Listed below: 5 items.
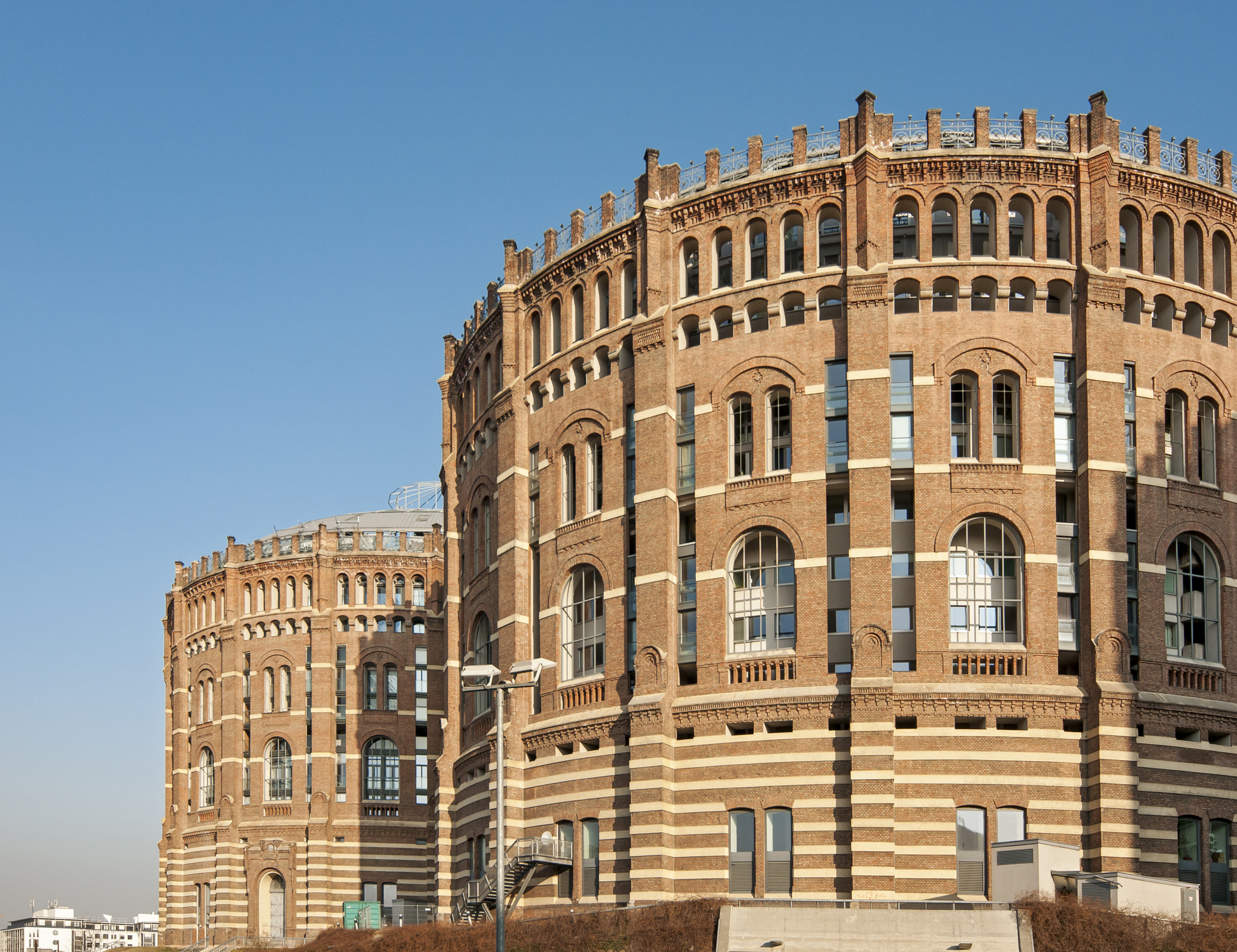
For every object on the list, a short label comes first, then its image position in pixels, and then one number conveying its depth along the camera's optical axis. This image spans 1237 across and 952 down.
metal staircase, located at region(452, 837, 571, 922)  60.66
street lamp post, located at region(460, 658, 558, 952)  41.06
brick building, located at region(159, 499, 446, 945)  103.88
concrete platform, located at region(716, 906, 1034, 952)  46.78
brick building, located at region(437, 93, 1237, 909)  55.03
